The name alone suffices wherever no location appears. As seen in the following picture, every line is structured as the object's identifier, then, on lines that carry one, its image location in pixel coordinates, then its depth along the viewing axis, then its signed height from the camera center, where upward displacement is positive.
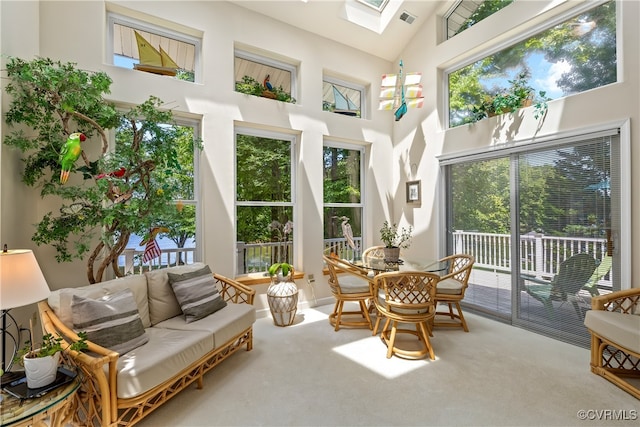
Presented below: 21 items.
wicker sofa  1.69 -0.90
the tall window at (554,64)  2.88 +1.65
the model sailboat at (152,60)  3.27 +1.72
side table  1.35 -0.90
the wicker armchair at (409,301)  2.67 -0.80
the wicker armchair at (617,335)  2.15 -0.91
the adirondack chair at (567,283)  2.98 -0.74
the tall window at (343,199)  4.60 +0.23
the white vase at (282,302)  3.50 -1.03
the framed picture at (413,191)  4.62 +0.33
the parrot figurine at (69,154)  2.35 +0.48
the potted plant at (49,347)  1.57 -0.71
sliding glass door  2.87 -0.18
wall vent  4.37 +2.87
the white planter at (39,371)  1.53 -0.79
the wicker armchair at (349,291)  3.41 -0.88
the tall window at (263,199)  3.90 +0.21
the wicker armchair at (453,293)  3.34 -0.89
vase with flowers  3.44 -0.41
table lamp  1.58 -0.35
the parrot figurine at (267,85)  3.98 +1.70
